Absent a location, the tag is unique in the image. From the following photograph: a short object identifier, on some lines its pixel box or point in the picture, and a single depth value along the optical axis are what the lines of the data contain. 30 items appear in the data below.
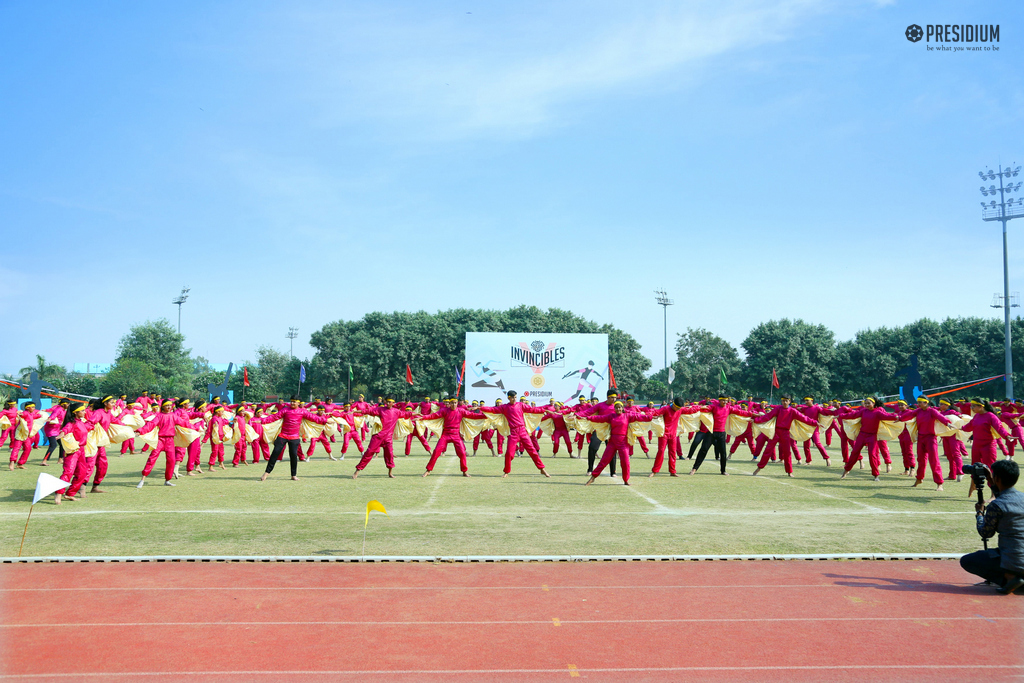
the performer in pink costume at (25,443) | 18.58
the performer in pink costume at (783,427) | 17.19
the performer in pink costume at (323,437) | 17.45
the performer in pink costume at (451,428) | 16.25
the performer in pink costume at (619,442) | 14.59
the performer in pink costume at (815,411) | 17.91
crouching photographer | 6.65
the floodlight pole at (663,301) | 72.44
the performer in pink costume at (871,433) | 15.84
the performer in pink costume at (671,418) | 16.73
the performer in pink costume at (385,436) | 15.95
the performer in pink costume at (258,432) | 18.69
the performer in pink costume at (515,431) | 16.02
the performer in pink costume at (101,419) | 12.91
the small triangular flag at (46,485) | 8.39
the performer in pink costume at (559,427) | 18.39
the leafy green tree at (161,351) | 75.12
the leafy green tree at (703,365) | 74.23
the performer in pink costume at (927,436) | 14.39
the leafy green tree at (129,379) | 64.75
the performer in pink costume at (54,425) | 15.29
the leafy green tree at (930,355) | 61.41
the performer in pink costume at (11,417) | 19.39
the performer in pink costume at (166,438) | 14.61
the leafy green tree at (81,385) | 68.19
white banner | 43.03
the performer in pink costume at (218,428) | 17.50
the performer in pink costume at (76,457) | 12.24
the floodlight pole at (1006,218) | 43.62
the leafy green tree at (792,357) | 66.62
